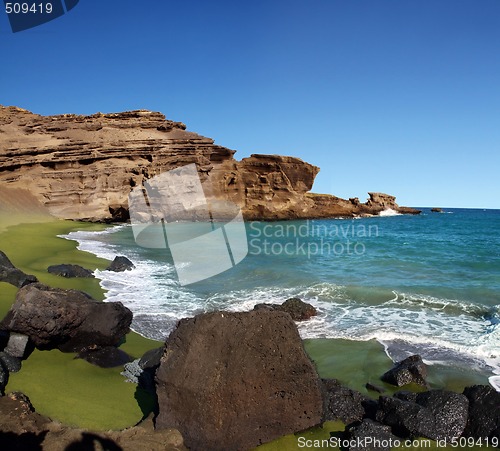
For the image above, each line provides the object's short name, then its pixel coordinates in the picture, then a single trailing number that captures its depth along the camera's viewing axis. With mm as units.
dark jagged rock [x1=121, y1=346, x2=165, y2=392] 5832
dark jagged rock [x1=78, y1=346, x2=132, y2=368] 6469
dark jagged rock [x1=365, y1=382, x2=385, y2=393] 6125
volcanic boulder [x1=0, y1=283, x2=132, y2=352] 6188
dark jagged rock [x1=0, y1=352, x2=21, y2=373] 5678
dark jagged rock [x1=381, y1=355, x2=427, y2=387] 6316
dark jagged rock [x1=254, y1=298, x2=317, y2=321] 9690
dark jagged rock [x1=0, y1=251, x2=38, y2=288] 9664
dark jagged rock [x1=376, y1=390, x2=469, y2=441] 4758
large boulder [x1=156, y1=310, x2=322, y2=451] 4461
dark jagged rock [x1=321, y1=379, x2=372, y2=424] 5145
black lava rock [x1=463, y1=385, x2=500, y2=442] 4852
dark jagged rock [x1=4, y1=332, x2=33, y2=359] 6055
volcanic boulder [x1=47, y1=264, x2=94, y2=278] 12810
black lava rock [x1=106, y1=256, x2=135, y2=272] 15212
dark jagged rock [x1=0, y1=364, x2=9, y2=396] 5064
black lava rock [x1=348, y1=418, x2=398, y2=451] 4430
